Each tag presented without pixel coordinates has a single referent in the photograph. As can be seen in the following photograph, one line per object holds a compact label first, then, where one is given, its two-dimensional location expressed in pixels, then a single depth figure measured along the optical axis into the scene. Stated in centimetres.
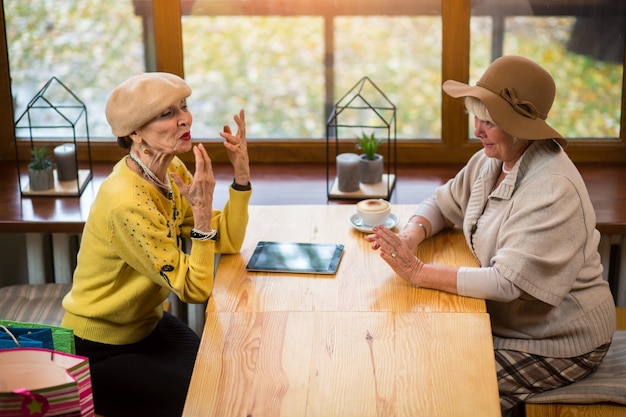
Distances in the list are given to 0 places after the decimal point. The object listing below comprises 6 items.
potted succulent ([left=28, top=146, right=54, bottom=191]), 340
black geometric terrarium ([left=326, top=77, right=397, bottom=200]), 362
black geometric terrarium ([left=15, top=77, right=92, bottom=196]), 378
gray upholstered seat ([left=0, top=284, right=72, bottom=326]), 299
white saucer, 276
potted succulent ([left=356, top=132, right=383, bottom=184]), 329
